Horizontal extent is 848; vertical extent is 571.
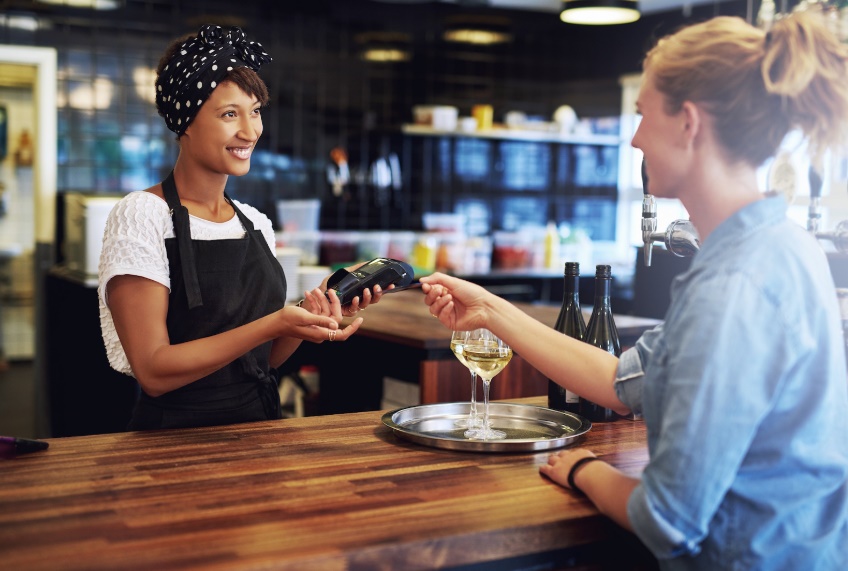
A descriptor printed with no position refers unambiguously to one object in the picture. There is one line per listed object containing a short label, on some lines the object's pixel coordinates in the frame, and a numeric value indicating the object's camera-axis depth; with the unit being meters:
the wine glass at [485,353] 1.88
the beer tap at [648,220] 2.15
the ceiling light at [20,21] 6.02
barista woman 1.97
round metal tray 1.77
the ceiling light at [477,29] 7.63
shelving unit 7.61
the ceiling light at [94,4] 6.14
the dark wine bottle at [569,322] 2.13
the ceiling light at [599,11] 5.10
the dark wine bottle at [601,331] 2.09
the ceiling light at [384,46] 7.21
